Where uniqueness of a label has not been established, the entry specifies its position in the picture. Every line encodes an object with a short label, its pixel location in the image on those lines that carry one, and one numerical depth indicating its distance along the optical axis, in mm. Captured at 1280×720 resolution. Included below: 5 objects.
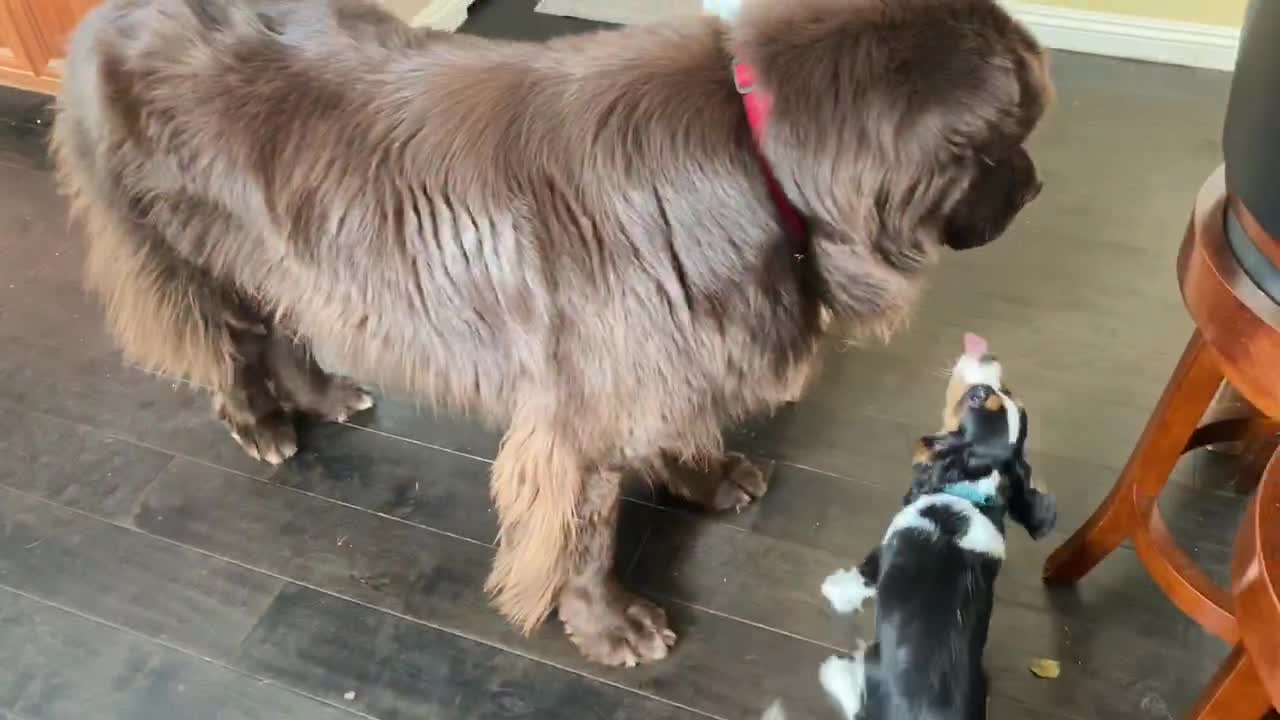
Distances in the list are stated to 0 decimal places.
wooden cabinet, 2305
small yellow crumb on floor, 1399
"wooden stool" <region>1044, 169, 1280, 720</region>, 828
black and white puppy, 1142
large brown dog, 995
